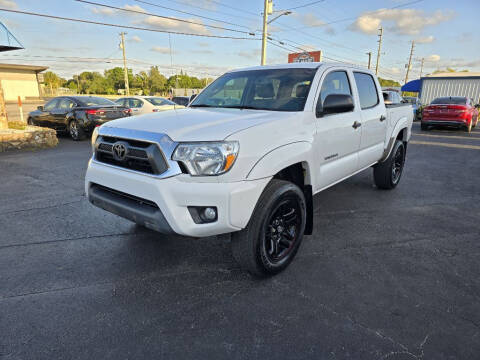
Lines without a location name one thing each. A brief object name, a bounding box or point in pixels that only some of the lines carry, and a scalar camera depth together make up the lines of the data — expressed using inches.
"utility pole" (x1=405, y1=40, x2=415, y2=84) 2649.6
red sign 1328.2
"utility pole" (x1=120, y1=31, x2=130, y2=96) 1806.1
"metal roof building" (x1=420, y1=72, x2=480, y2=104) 1002.1
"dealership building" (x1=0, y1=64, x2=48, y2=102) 2151.8
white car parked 506.9
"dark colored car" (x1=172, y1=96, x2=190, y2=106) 451.3
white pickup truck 91.7
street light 940.0
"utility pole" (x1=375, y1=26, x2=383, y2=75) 1930.4
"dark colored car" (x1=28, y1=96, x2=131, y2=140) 422.9
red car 557.6
